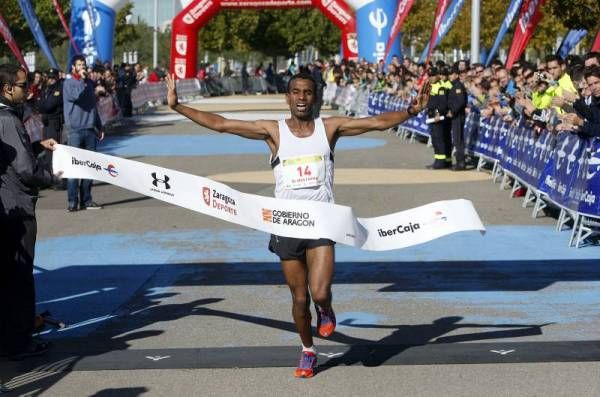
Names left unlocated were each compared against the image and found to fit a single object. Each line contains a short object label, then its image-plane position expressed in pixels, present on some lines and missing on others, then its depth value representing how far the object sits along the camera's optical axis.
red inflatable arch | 49.84
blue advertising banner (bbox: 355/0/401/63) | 44.19
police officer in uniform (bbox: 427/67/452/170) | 21.98
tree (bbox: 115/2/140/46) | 73.81
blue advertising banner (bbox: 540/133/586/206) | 14.03
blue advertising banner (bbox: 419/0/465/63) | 29.38
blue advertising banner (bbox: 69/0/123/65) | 38.53
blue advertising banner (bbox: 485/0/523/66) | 26.88
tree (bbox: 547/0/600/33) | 25.16
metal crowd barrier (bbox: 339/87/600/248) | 13.37
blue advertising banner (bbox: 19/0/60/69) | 28.34
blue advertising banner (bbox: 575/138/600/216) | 13.11
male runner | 7.83
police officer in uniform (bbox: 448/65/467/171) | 21.75
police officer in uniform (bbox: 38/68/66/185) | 19.25
